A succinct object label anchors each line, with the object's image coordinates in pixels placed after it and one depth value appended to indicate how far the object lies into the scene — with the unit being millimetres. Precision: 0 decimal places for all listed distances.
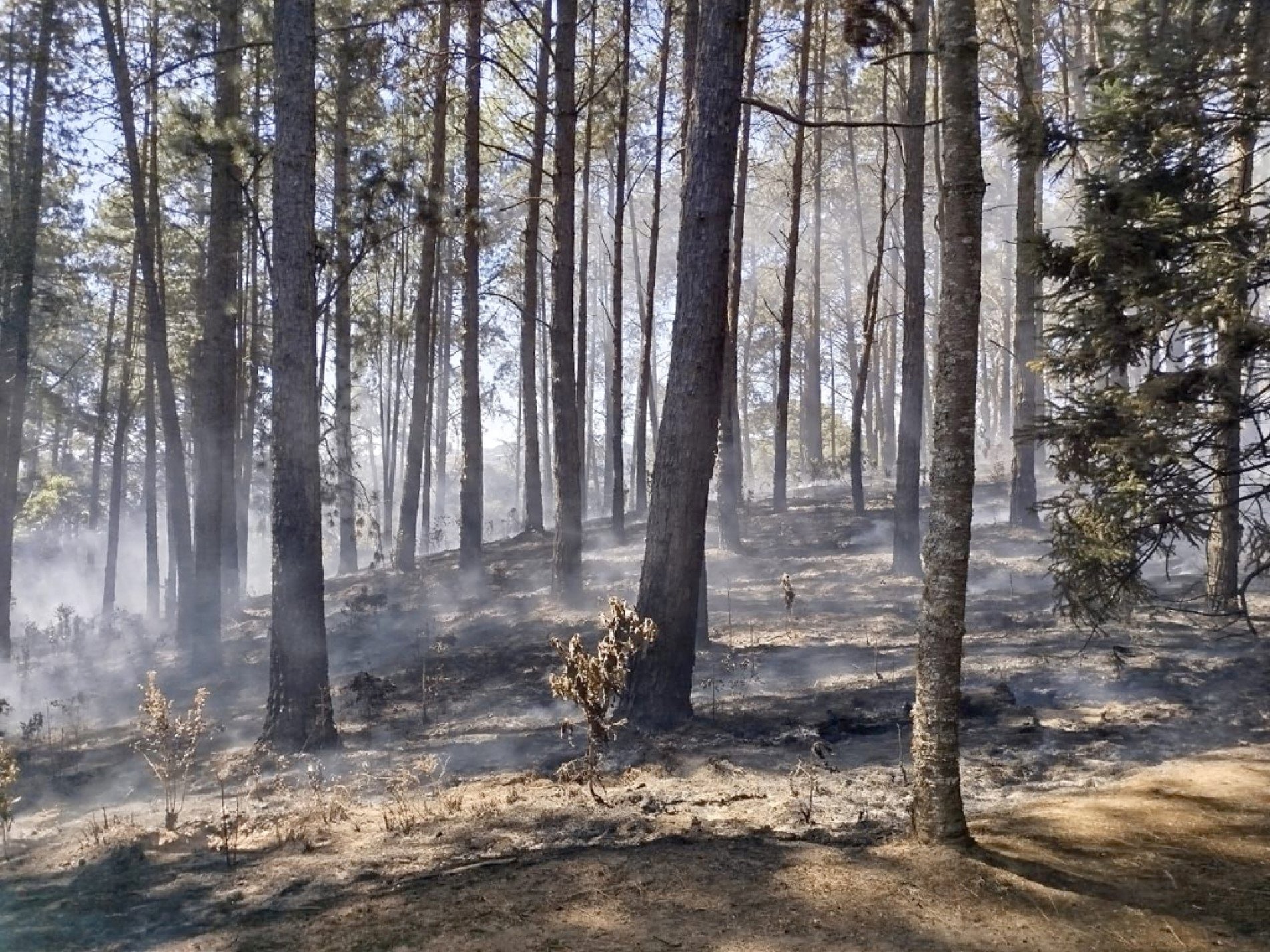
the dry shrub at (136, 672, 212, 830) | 6988
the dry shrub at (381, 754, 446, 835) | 6535
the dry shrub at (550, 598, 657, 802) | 6598
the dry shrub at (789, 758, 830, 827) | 6113
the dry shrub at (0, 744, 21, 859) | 6641
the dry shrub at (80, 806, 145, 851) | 6996
